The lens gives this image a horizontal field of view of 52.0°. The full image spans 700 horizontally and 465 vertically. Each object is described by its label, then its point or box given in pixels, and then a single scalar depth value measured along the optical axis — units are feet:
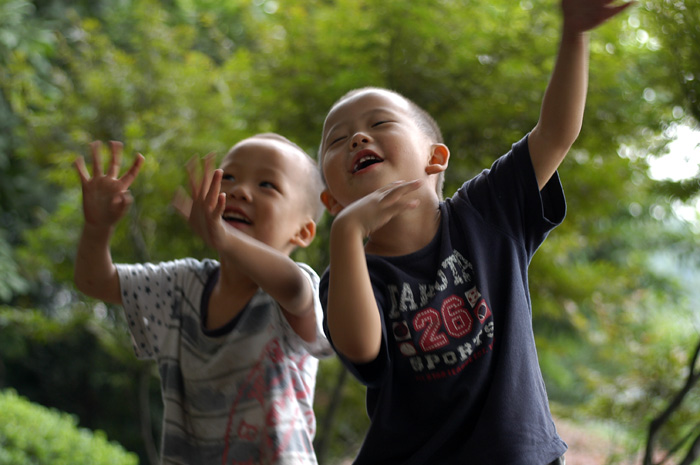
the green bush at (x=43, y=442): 10.37
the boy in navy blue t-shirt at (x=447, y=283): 3.48
